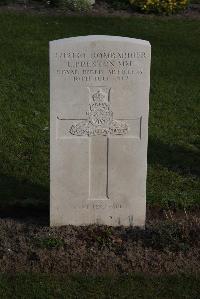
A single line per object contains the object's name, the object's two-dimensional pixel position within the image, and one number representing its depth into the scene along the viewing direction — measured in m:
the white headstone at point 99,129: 6.53
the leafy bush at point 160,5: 16.69
